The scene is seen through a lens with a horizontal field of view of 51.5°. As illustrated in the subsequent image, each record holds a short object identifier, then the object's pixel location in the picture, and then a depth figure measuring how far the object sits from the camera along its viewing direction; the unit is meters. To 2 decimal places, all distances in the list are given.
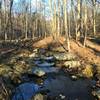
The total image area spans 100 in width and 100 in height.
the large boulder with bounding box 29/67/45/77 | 6.67
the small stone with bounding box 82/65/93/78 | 6.86
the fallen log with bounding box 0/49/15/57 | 9.45
